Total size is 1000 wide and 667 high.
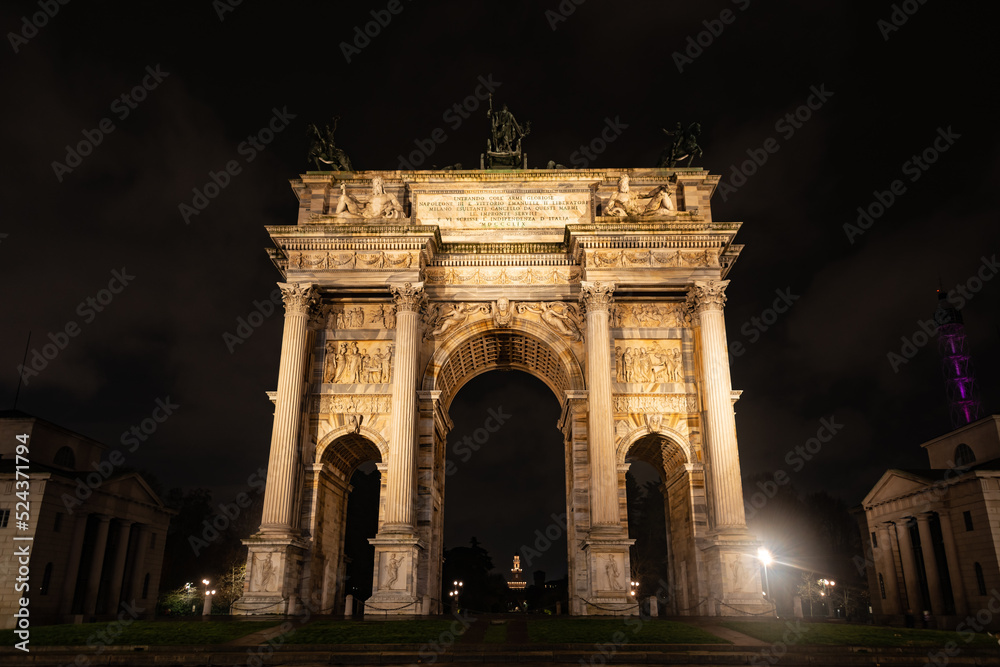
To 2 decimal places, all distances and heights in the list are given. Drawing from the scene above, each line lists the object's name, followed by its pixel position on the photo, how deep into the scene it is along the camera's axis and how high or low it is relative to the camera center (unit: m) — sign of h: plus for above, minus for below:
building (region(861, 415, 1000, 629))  29.52 +1.80
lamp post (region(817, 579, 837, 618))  53.00 -1.85
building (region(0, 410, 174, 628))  28.50 +1.71
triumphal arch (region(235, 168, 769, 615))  26.70 +9.27
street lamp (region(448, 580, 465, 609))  65.50 -1.96
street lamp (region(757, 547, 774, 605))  25.73 +0.50
